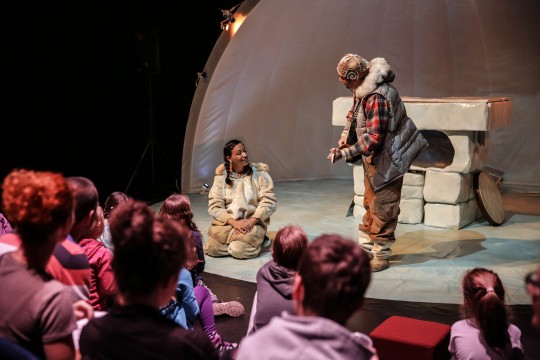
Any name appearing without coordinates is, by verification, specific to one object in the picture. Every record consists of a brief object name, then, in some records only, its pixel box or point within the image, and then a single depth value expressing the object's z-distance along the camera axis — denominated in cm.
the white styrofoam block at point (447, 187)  664
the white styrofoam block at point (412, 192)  688
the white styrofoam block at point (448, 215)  670
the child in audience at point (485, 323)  278
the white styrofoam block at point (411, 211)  690
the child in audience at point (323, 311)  167
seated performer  575
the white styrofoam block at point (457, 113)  635
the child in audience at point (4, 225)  415
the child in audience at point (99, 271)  309
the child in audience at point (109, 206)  410
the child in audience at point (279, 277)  318
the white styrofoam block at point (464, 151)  656
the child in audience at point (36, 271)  201
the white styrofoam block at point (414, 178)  687
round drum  682
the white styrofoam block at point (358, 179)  705
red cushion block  338
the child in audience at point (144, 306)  193
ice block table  641
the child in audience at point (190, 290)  350
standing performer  518
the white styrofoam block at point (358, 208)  714
